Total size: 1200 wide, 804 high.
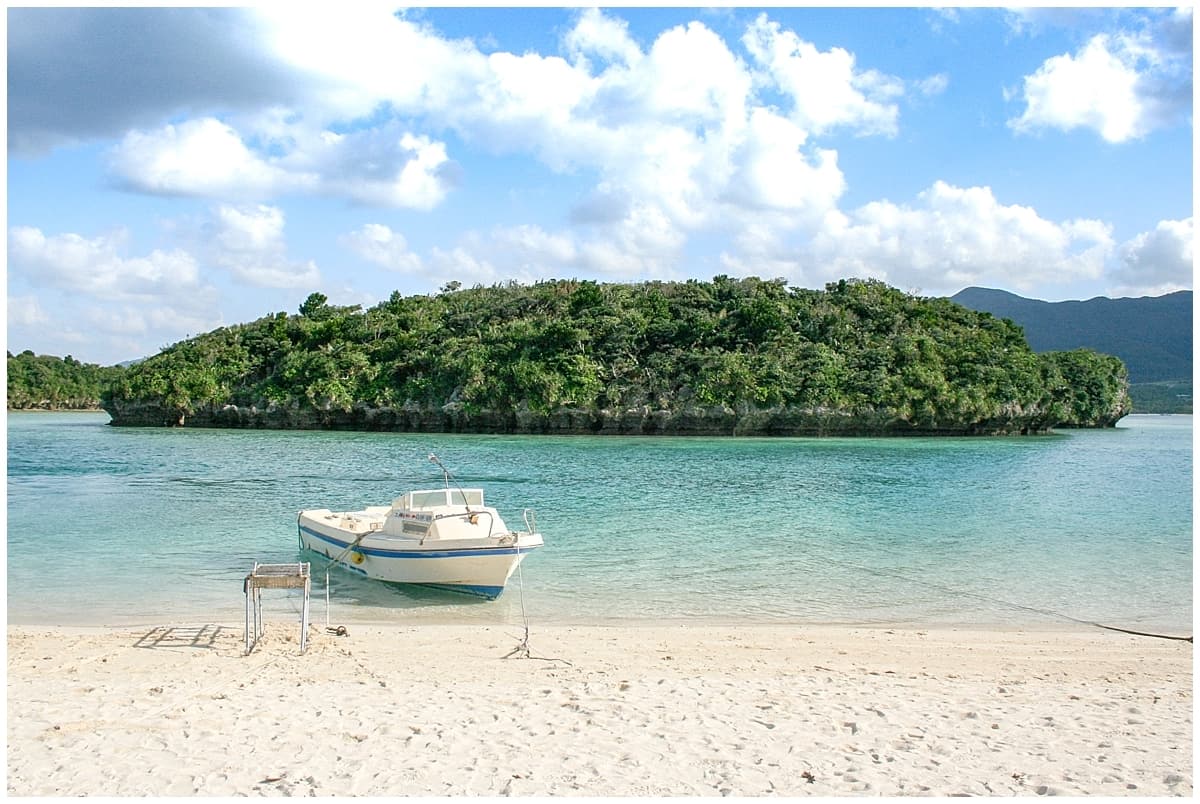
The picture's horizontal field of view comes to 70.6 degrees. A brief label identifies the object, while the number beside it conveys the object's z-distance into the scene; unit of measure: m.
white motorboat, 12.77
